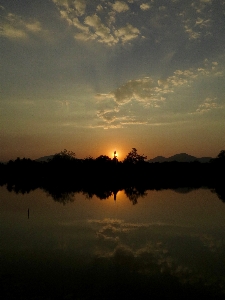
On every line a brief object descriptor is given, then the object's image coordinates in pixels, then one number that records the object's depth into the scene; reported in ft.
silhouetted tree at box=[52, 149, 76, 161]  424.79
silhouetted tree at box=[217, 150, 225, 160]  347.15
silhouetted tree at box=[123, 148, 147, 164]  358.64
